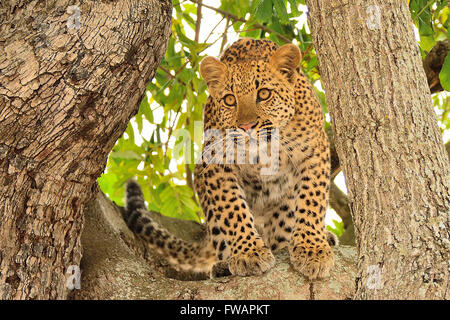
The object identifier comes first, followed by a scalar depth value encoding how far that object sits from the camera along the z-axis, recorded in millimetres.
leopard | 5008
